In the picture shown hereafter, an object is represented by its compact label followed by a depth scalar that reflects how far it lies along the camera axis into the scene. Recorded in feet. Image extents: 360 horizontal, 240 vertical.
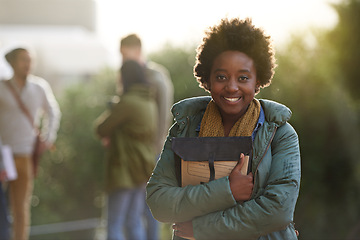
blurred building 120.57
